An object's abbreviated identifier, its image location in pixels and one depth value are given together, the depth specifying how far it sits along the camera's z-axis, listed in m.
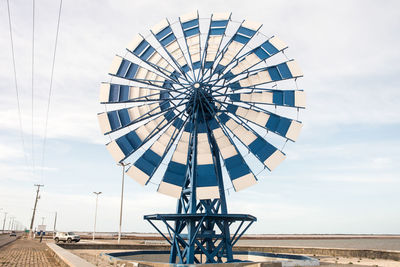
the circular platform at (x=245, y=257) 23.45
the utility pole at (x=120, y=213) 48.47
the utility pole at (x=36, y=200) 78.50
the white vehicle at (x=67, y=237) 51.94
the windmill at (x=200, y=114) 23.14
